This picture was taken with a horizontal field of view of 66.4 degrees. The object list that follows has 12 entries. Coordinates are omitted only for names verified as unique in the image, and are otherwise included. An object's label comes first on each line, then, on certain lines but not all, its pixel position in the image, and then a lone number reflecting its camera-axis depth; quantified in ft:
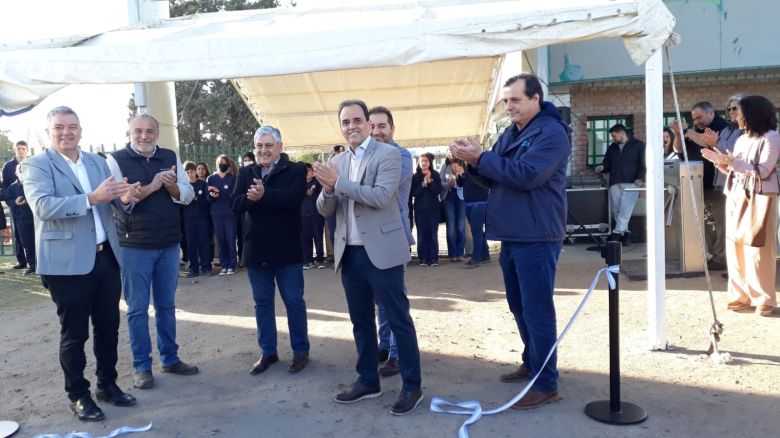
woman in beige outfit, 17.56
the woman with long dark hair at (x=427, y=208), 31.09
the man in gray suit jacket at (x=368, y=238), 12.34
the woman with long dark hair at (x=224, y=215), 31.55
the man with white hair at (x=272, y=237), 15.11
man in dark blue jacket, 11.98
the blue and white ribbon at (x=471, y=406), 11.96
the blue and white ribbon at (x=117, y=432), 12.16
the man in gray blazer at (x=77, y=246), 12.43
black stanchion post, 11.76
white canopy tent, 14.25
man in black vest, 14.61
